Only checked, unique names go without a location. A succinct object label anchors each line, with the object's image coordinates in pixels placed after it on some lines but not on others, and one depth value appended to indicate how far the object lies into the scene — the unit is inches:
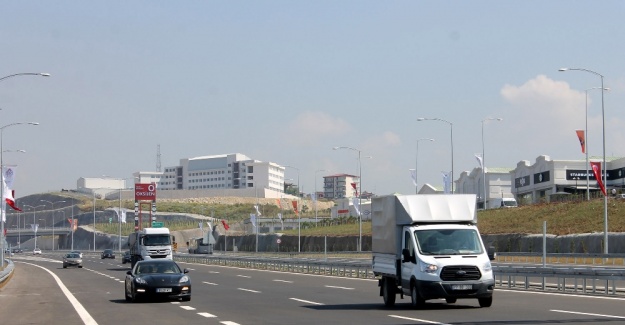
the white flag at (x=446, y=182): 3120.1
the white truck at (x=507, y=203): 4242.1
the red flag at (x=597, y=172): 2312.9
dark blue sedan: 1148.5
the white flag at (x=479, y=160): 3476.9
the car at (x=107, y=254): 4493.1
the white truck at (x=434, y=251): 903.1
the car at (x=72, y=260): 3139.8
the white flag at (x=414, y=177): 3415.4
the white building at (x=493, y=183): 5364.2
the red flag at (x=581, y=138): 3093.3
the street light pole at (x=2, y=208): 2553.4
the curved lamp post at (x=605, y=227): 2176.4
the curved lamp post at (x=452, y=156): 3148.9
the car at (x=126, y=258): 3009.4
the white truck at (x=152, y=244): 2465.8
